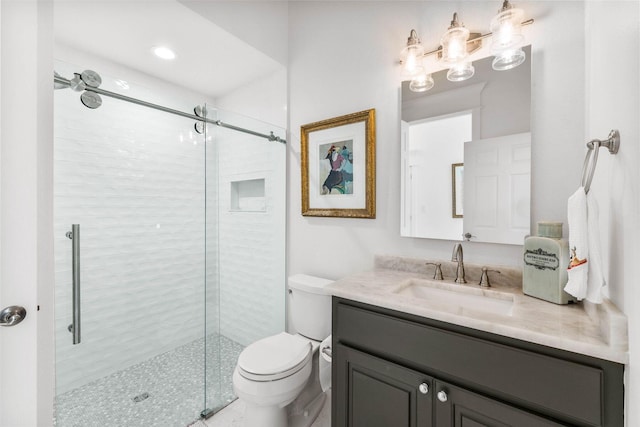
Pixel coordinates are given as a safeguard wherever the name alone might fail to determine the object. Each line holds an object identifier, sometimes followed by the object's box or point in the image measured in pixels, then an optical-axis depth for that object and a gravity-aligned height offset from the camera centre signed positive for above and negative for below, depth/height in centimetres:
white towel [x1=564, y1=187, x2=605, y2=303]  82 -11
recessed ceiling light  184 +109
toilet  132 -75
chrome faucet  134 -24
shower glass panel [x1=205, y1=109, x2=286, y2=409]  206 -21
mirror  126 +27
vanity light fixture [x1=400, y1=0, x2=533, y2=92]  121 +78
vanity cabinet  74 -53
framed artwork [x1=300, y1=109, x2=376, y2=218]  170 +31
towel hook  74 +18
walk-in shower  158 -25
